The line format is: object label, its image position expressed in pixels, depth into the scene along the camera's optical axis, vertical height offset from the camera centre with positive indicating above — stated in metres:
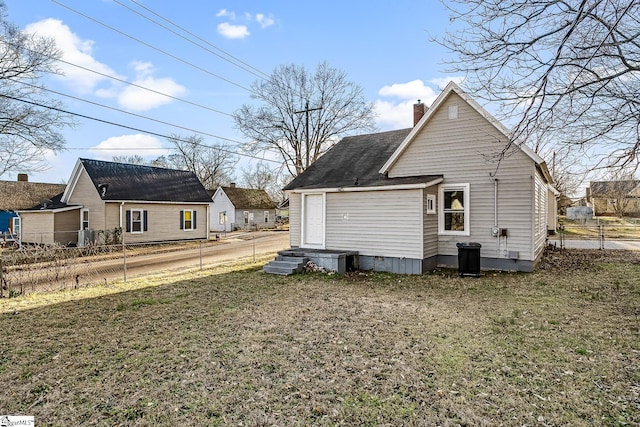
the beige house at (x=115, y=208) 19.64 +0.24
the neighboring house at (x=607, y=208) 48.54 +0.48
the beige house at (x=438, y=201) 11.05 +0.35
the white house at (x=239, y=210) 36.97 +0.23
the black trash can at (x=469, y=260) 10.84 -1.49
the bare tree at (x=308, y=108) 33.38 +9.78
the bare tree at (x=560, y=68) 5.39 +2.33
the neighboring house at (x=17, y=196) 29.42 +1.41
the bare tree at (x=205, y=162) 50.38 +7.21
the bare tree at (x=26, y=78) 17.88 +6.82
